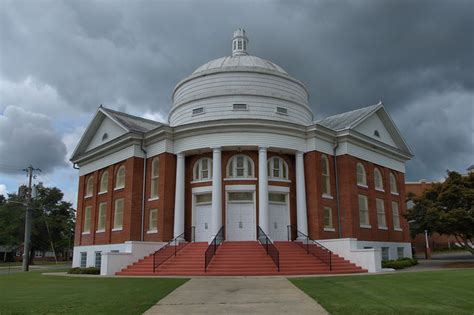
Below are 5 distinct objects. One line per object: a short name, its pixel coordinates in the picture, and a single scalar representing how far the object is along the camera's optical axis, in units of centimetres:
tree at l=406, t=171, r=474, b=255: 2503
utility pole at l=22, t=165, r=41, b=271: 3164
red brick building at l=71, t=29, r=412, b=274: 2580
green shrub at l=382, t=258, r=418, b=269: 2542
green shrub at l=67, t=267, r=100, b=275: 2539
